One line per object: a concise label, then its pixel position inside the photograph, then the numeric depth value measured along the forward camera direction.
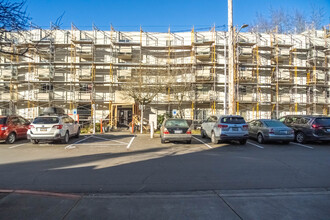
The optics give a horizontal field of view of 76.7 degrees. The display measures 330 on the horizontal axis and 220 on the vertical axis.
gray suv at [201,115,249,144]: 11.26
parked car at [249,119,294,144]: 11.63
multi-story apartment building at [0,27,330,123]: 21.84
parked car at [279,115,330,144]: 11.52
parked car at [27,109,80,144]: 10.99
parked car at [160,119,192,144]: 11.41
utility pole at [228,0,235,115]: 16.00
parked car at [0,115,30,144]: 11.55
